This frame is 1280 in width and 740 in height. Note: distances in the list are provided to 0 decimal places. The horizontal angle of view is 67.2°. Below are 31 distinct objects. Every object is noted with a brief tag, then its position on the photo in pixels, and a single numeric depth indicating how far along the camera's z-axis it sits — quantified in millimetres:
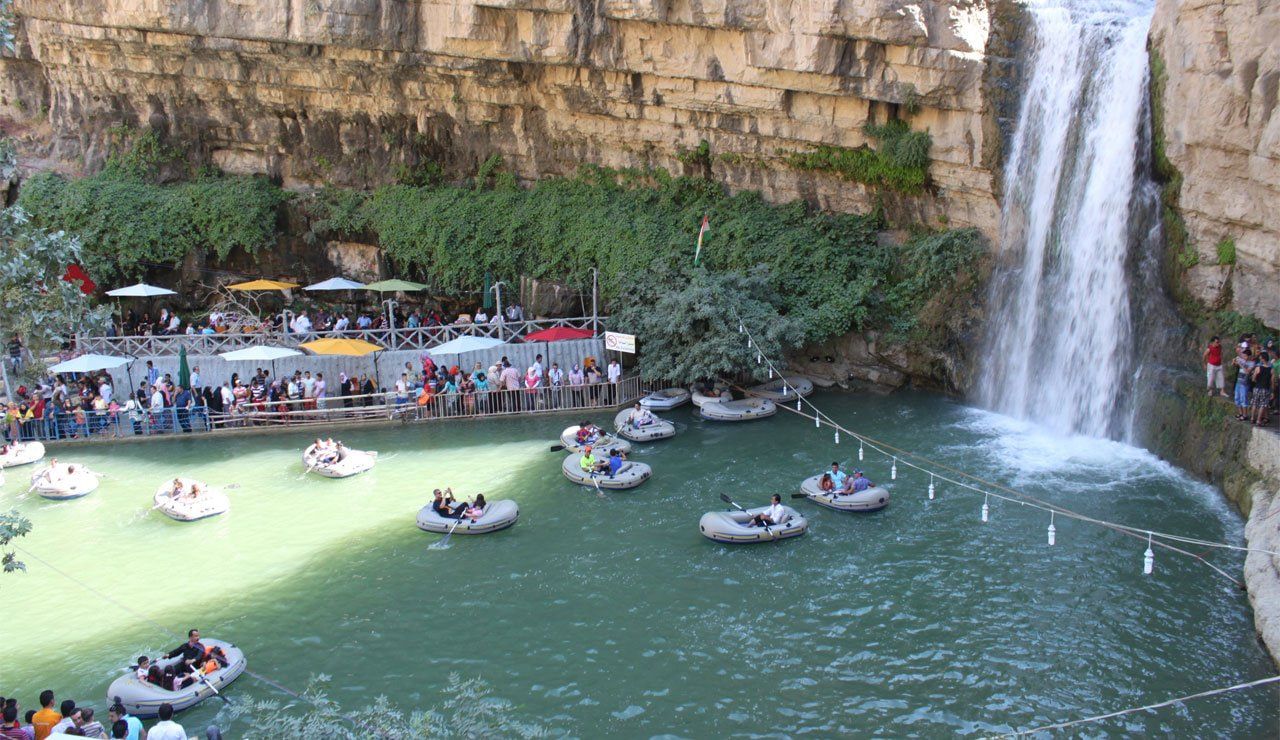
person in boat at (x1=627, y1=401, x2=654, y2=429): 24656
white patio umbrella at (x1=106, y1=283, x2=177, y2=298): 31377
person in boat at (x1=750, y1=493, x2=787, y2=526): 18406
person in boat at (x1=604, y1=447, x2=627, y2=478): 21566
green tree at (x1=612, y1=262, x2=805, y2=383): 26453
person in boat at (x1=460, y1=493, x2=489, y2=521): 19344
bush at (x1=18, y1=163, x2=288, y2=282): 33969
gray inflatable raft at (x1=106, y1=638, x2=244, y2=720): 13859
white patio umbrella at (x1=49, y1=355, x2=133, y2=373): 26752
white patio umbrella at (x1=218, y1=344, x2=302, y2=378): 27266
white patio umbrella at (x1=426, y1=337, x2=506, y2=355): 27406
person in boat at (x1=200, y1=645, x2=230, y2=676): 14391
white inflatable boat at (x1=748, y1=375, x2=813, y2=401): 26812
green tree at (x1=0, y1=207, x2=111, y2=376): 14102
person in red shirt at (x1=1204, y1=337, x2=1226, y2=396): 19516
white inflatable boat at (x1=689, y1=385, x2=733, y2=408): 26539
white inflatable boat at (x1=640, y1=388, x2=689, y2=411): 26906
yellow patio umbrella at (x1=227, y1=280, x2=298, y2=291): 31828
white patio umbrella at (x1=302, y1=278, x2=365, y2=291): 31420
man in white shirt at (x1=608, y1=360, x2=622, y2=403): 27422
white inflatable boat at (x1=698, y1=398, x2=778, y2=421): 25609
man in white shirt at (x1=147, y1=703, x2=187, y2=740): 12445
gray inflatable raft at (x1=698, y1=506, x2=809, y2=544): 18172
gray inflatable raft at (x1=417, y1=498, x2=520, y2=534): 19188
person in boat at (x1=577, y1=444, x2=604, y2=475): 21547
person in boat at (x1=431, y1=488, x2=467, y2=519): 19484
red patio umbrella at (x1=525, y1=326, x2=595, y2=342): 28531
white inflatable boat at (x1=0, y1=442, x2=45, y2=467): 24422
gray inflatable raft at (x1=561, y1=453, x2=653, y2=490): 21219
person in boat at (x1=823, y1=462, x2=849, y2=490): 19828
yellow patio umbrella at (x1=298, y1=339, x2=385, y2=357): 27359
